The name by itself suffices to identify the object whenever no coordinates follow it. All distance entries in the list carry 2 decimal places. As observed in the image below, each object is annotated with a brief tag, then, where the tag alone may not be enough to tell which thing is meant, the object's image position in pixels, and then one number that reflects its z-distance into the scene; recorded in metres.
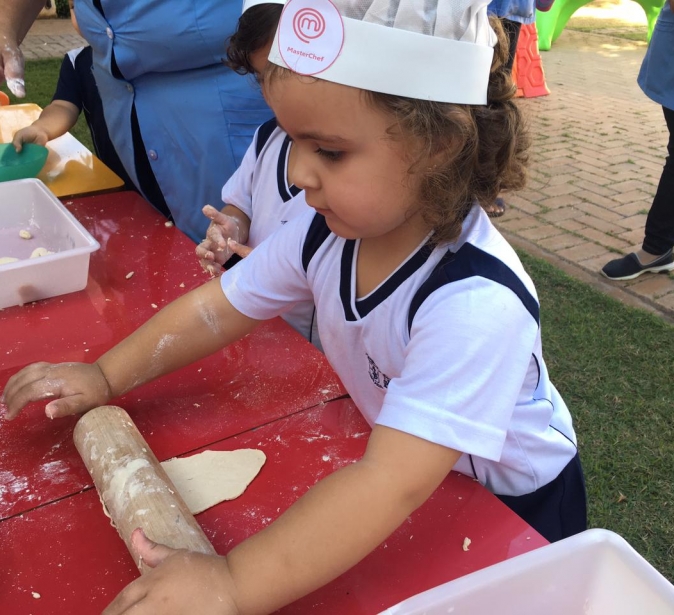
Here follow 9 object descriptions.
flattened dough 1.10
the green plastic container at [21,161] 2.14
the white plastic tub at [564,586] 0.80
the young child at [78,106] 2.60
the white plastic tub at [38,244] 1.56
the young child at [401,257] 0.89
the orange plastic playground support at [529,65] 7.34
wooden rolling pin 0.96
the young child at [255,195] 1.52
